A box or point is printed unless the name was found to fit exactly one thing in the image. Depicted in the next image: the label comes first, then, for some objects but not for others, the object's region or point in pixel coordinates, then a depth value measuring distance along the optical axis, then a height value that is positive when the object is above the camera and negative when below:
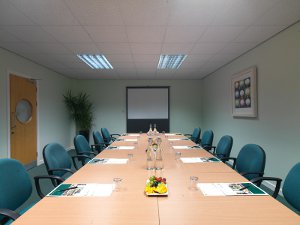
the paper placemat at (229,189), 1.51 -0.55
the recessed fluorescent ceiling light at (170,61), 5.08 +1.26
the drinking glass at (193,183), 1.62 -0.52
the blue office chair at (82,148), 3.25 -0.56
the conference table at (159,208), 1.15 -0.55
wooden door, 4.56 -0.13
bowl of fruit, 1.46 -0.50
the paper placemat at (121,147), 3.53 -0.54
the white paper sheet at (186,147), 3.46 -0.54
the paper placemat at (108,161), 2.48 -0.54
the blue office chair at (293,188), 1.65 -0.59
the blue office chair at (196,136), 5.23 -0.57
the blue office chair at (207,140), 4.27 -0.56
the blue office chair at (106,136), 5.38 -0.57
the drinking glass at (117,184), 1.61 -0.52
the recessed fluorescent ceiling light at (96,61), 5.03 +1.27
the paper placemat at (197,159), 2.51 -0.55
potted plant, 7.41 +0.06
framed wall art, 4.32 +0.39
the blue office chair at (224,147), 3.28 -0.54
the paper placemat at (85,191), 1.50 -0.54
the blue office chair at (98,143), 4.37 -0.60
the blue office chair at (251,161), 2.21 -0.53
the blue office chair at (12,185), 1.58 -0.56
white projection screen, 8.02 +0.16
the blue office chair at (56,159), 2.36 -0.53
